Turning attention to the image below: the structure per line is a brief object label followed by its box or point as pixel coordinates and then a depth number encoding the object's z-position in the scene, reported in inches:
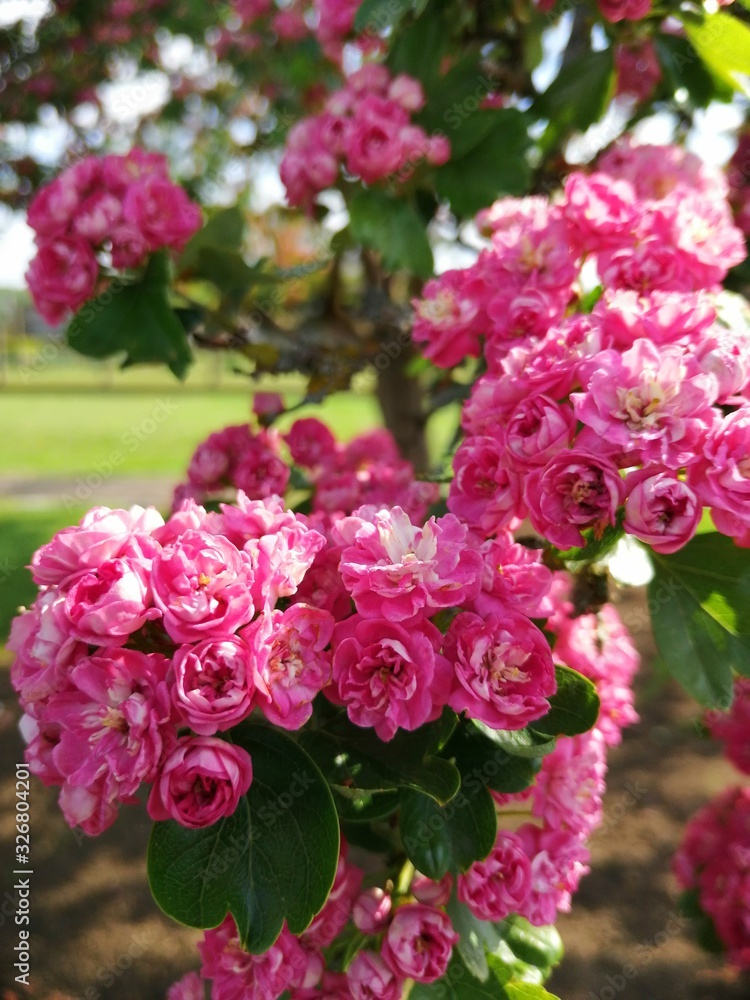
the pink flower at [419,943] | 5.1
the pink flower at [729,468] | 4.2
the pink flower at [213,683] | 3.9
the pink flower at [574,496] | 4.2
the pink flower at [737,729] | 9.9
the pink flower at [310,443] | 9.2
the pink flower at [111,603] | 3.9
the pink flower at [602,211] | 6.0
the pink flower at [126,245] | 7.8
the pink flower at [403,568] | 4.1
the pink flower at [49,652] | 4.1
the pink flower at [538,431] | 4.5
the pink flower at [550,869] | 5.5
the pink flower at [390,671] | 4.1
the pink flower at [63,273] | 7.8
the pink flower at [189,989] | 6.1
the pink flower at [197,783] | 4.0
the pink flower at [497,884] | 5.1
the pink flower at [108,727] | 3.9
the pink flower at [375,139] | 7.8
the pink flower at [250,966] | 5.0
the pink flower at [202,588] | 4.0
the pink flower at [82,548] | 4.2
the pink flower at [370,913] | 5.3
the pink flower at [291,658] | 4.0
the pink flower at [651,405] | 4.2
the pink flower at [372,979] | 5.1
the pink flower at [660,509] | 4.2
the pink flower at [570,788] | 5.8
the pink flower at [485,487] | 4.8
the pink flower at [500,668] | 4.2
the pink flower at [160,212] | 7.8
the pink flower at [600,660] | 7.1
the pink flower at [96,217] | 7.7
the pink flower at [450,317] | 6.2
